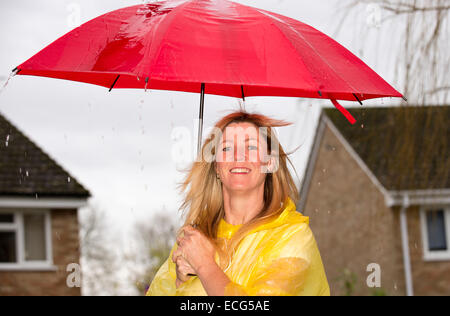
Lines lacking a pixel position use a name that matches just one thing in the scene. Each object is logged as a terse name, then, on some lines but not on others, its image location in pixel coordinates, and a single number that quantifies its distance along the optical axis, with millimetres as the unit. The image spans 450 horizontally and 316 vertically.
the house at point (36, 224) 13836
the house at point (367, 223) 15664
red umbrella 2824
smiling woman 2662
